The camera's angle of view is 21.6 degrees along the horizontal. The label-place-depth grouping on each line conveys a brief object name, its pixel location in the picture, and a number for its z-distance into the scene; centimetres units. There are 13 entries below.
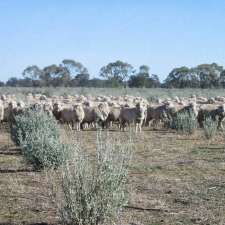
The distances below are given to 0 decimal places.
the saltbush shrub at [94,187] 730
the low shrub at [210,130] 1956
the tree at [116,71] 8862
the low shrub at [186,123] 2155
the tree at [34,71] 9340
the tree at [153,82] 8925
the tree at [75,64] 9300
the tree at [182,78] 8662
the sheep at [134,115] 2388
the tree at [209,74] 8601
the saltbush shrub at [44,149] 1168
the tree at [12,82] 10398
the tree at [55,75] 9200
